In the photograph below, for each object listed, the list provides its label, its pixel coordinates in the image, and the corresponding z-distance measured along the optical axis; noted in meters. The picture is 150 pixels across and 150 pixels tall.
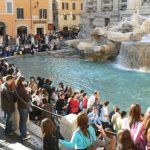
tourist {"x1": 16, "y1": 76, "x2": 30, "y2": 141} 4.58
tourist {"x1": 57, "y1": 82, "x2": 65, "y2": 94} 7.19
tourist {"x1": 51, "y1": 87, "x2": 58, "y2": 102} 6.83
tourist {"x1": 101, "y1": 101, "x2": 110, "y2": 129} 5.57
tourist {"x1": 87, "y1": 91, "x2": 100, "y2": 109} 6.06
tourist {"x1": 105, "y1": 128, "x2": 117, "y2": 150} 3.85
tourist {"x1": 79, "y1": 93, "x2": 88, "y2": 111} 6.26
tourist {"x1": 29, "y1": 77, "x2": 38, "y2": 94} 7.30
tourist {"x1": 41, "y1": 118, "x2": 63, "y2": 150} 3.42
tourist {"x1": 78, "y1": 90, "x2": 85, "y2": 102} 6.40
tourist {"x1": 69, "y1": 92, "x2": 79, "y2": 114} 6.03
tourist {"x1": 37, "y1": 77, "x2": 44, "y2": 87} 8.08
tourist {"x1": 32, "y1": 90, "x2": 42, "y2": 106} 6.02
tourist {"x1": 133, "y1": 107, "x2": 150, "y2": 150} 3.31
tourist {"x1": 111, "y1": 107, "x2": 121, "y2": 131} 4.94
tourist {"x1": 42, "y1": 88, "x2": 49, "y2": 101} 6.06
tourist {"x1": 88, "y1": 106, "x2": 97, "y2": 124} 5.15
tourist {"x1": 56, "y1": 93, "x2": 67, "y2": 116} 6.13
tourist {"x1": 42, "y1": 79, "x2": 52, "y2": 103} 6.96
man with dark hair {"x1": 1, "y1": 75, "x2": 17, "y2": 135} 4.69
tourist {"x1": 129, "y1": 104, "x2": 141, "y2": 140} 3.48
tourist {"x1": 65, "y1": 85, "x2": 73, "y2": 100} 6.77
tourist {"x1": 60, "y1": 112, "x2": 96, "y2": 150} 3.32
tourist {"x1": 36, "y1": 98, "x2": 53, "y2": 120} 4.92
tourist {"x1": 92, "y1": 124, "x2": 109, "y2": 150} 3.81
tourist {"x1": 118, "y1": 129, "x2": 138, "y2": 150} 2.96
